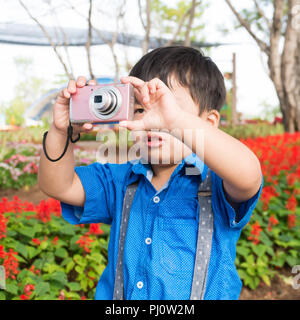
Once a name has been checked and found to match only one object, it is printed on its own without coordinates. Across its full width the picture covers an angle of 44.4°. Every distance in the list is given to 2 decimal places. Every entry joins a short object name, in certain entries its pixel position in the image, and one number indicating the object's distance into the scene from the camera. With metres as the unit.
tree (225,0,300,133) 7.52
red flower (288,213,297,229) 3.47
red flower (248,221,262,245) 3.08
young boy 1.26
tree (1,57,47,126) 24.50
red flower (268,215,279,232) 3.34
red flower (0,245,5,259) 1.94
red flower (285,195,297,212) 3.53
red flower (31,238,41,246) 2.35
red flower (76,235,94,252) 2.45
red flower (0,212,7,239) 2.21
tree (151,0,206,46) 10.27
